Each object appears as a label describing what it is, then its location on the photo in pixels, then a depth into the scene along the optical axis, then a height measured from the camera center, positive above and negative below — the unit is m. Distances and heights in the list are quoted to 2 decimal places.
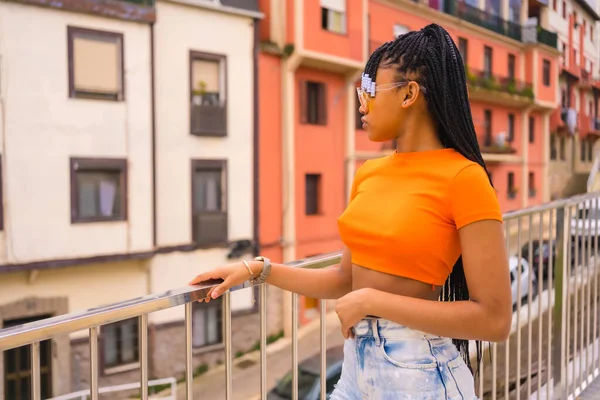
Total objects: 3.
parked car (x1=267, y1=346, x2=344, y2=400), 4.63 -1.67
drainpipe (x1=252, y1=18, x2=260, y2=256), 8.15 +0.28
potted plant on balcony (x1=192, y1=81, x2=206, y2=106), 7.69 +1.26
